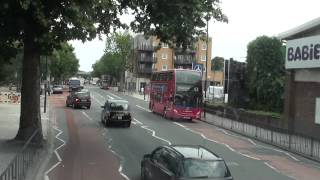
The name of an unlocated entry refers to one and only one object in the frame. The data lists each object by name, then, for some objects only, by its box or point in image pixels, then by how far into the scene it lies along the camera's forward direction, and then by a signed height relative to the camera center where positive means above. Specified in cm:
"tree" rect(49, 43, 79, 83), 6334 +358
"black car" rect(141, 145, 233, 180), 762 -189
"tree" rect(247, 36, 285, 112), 2959 +129
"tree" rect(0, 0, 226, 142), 1208 +243
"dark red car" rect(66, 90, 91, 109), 3000 -139
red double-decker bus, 2387 -65
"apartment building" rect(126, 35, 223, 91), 6776 +487
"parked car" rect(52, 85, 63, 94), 5079 -102
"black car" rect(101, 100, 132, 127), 1999 -174
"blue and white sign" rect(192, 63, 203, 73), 2800 +165
